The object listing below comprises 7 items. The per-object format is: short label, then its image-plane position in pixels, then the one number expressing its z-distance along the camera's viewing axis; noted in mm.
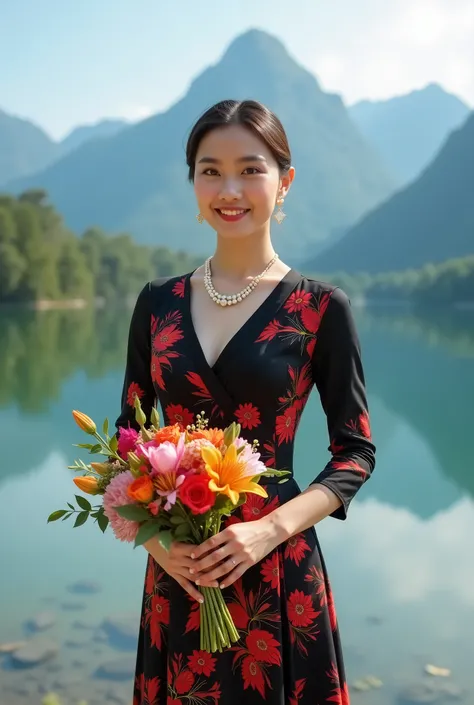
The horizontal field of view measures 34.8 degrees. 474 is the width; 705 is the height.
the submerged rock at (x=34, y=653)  3699
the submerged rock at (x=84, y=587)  4750
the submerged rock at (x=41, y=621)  4152
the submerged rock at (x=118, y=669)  3627
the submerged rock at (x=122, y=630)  3982
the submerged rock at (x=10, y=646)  3809
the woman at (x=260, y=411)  1460
